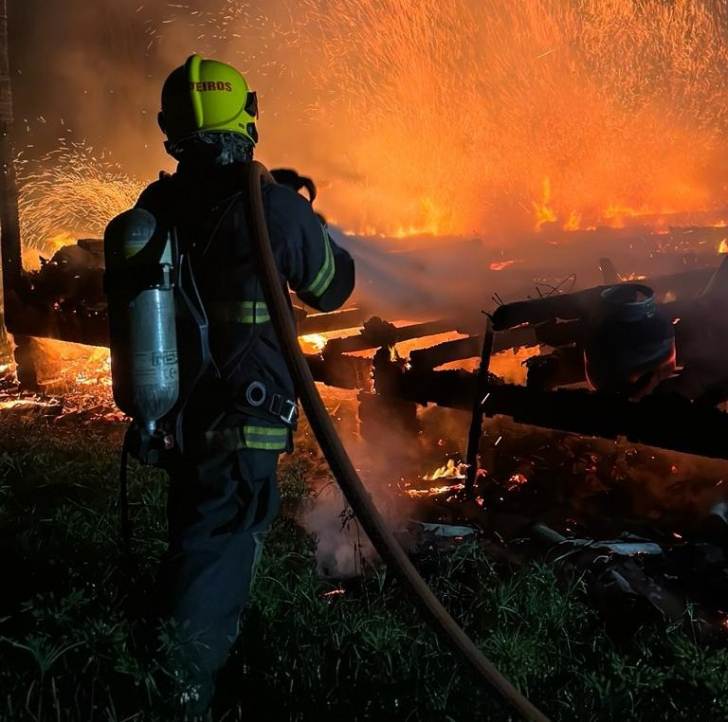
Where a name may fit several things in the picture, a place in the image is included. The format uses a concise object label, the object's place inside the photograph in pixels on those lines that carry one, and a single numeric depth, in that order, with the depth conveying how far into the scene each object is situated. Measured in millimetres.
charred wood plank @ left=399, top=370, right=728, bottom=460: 4516
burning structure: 5273
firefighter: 3078
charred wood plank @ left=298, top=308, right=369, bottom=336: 8531
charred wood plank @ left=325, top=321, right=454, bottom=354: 6812
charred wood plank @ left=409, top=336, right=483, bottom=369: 6359
